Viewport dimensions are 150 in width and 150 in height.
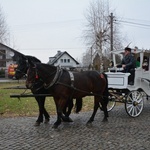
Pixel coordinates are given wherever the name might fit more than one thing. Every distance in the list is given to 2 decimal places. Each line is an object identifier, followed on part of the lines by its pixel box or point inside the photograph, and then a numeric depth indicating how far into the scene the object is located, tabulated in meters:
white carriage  9.98
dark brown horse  7.95
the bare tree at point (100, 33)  41.02
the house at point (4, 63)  49.38
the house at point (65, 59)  75.56
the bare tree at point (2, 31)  38.92
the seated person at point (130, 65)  10.08
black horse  8.02
